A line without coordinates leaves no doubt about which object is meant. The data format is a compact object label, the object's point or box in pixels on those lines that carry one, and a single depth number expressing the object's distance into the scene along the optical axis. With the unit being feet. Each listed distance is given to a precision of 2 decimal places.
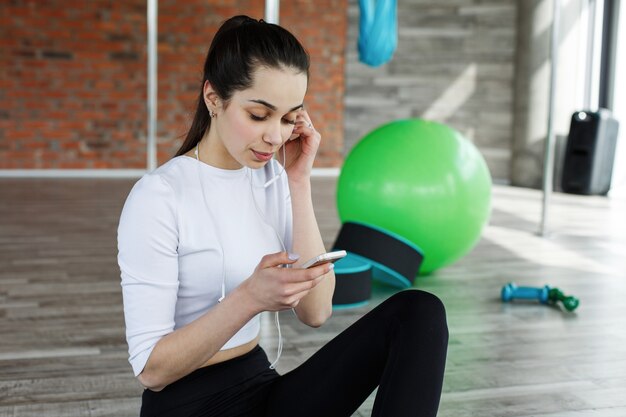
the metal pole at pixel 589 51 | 23.52
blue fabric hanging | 12.38
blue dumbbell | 10.66
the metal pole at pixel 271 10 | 11.00
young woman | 4.18
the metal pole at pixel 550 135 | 15.25
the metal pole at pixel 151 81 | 17.04
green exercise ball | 11.14
